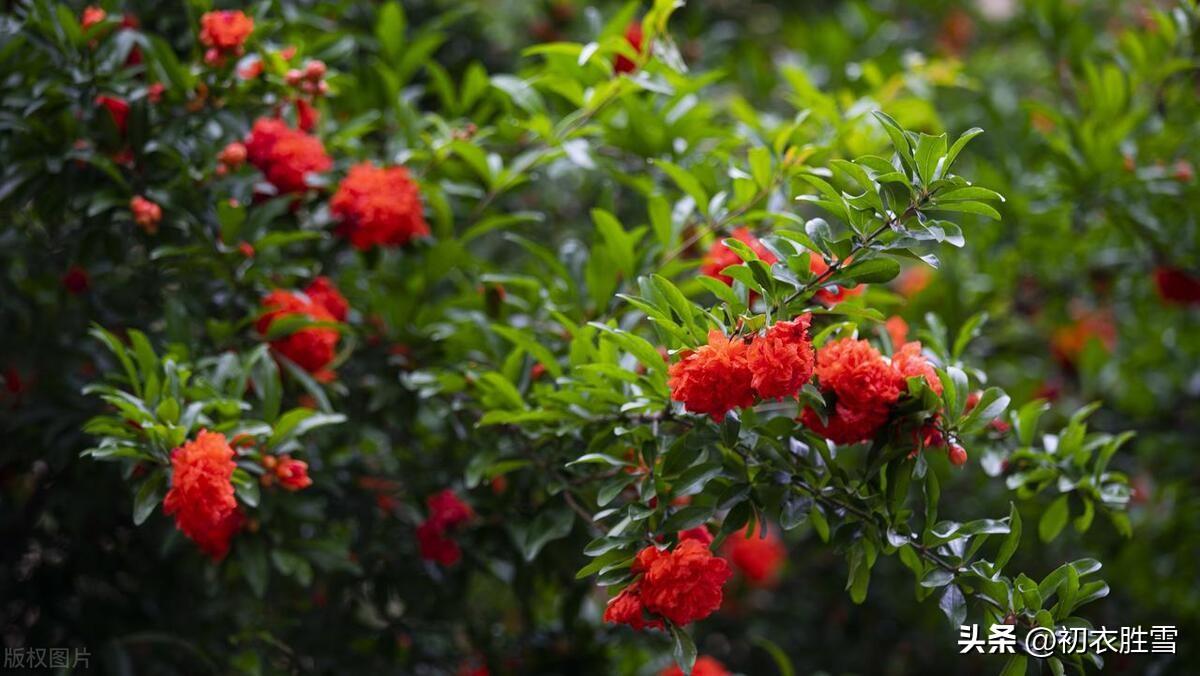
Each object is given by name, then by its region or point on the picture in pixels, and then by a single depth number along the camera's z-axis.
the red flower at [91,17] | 2.11
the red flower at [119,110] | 2.12
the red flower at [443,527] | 2.14
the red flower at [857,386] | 1.92
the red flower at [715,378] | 1.89
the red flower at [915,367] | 1.93
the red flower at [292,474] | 2.01
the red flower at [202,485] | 1.94
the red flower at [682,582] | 1.91
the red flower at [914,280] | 2.52
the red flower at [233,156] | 2.11
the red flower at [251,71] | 2.13
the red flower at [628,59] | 2.21
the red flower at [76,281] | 2.14
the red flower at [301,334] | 2.09
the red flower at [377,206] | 2.12
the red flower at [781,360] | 1.88
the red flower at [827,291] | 1.95
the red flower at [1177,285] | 2.34
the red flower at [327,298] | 2.13
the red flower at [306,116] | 2.17
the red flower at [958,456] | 1.93
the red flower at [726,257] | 2.03
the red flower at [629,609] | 1.92
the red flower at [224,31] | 2.10
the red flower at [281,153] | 2.12
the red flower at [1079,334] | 2.64
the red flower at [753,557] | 2.47
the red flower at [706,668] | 2.12
